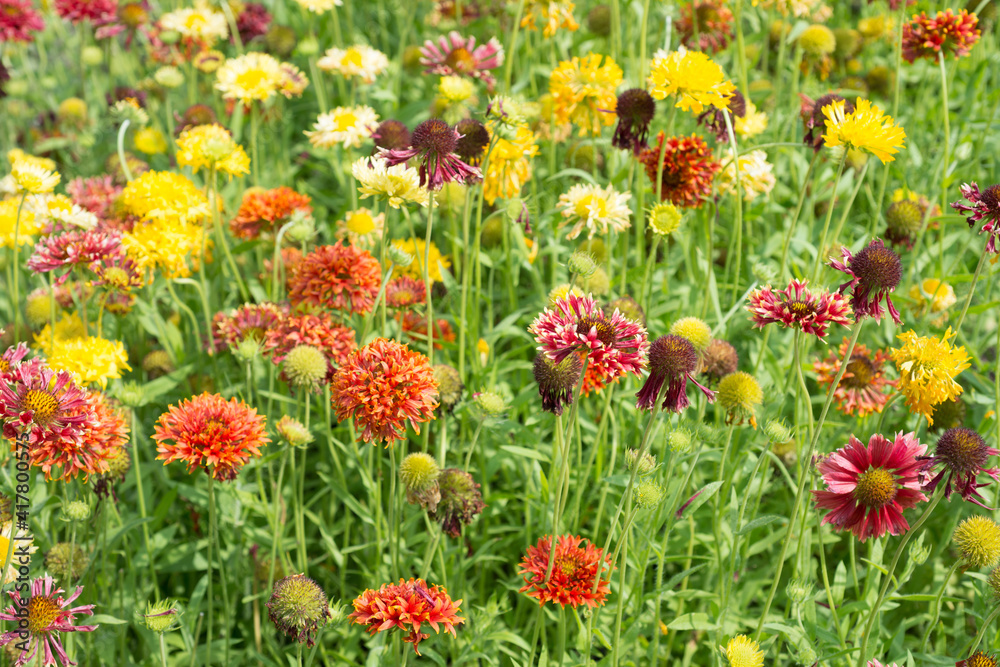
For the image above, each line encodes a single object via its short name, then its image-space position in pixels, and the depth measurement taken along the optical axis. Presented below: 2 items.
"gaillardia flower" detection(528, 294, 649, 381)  1.88
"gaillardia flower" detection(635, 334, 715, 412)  1.89
